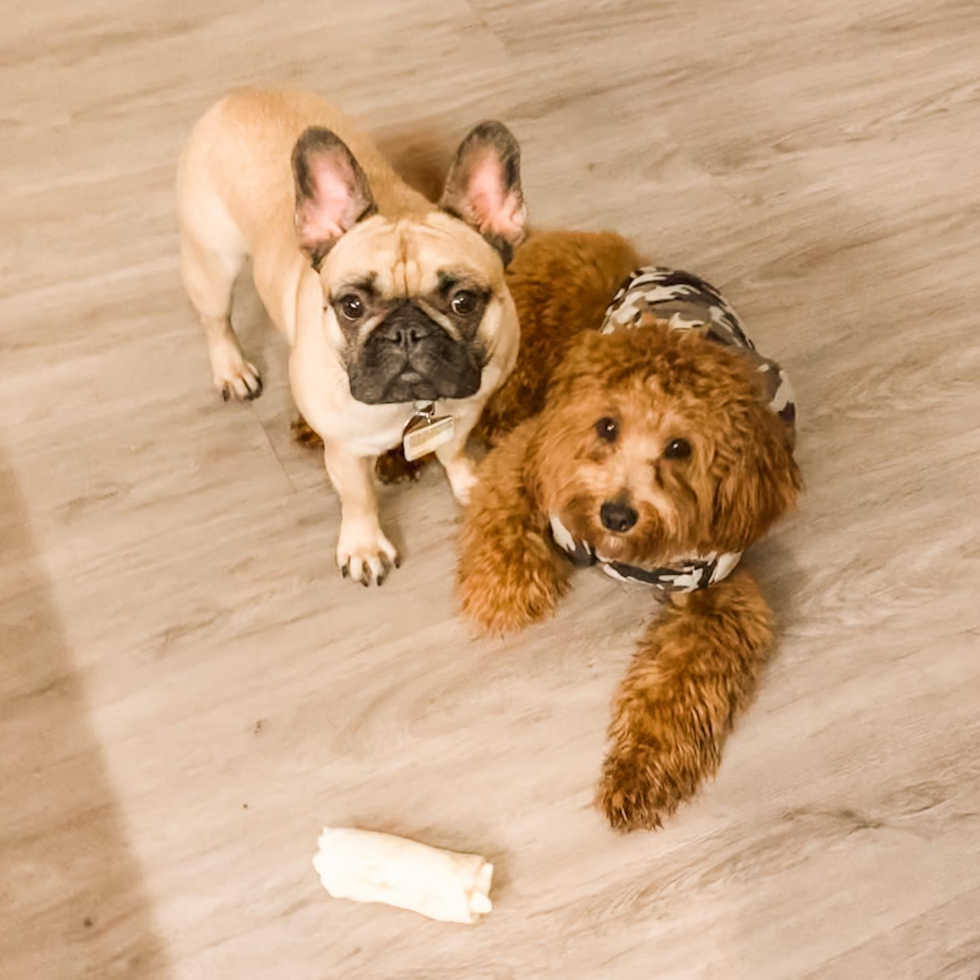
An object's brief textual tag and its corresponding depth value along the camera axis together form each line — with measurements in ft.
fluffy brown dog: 4.85
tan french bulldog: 4.96
